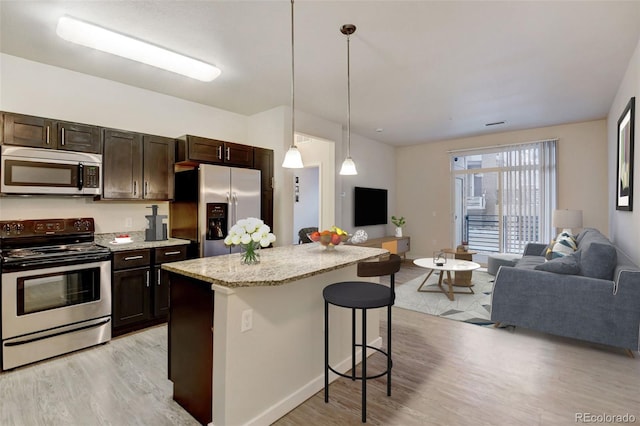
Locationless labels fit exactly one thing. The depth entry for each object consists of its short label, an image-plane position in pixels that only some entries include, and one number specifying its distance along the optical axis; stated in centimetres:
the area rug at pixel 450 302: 370
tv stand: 620
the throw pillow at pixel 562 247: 392
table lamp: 480
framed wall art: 320
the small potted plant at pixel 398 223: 696
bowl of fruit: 272
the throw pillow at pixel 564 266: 297
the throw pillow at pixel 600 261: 285
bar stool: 191
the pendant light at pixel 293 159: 263
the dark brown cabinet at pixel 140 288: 312
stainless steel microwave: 275
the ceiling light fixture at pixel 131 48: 251
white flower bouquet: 205
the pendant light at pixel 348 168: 309
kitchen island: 172
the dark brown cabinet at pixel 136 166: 335
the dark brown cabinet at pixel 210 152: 372
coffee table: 429
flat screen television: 642
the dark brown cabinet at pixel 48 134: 276
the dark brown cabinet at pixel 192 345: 183
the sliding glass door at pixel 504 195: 587
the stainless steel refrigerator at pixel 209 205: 368
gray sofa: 267
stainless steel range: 254
